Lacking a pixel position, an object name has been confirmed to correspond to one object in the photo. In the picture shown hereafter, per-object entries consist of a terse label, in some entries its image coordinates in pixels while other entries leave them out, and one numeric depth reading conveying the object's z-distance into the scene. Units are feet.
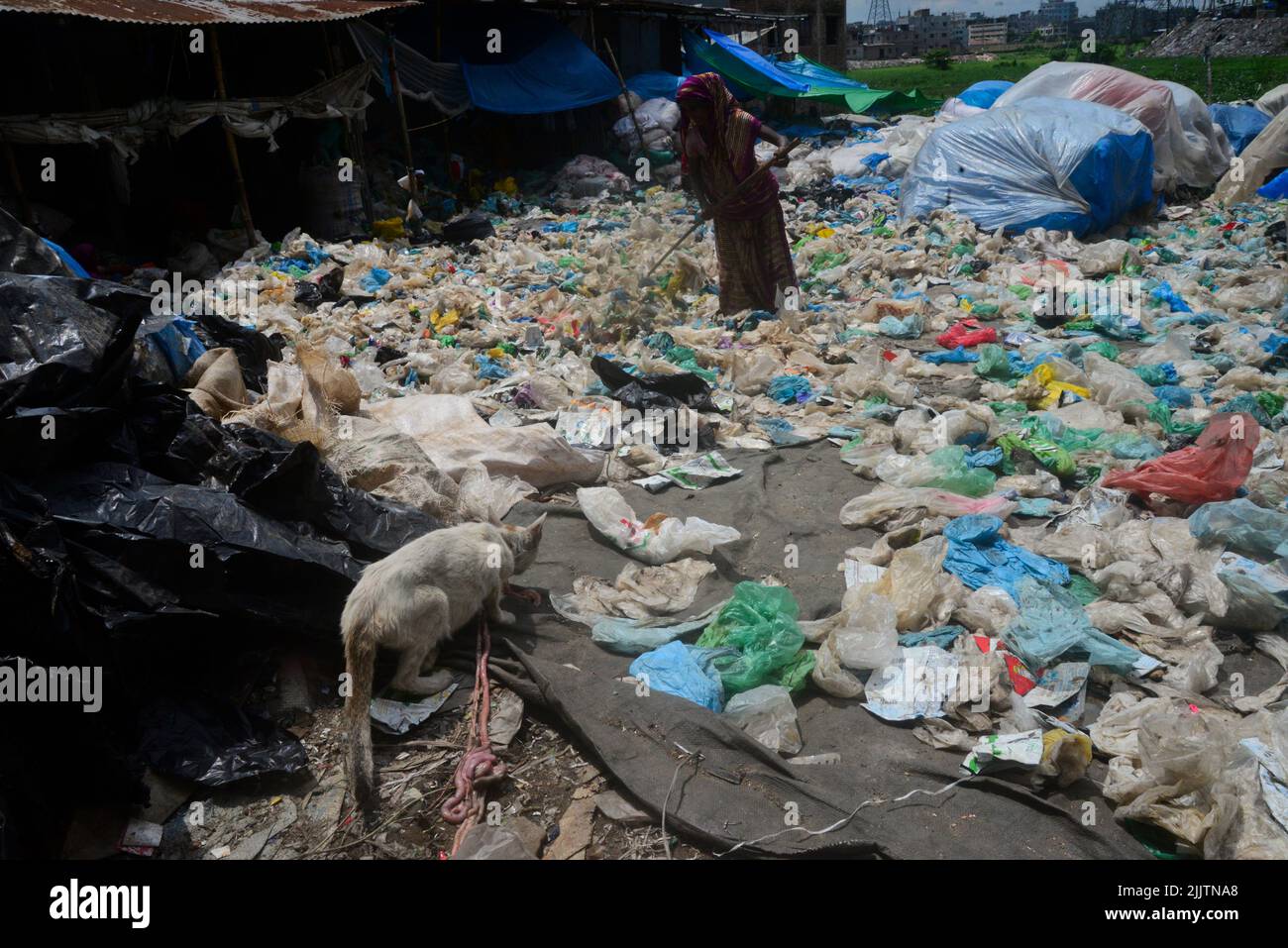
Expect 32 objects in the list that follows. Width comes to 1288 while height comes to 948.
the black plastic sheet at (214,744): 8.30
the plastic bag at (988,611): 10.53
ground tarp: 7.68
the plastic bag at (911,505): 13.12
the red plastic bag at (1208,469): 12.82
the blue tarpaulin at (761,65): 58.54
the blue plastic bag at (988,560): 11.52
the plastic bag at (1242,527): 11.45
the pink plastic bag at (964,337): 21.68
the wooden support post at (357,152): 35.66
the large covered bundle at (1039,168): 31.17
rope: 8.11
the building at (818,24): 88.22
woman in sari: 21.44
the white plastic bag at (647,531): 12.36
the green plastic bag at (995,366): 19.35
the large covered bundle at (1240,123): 43.34
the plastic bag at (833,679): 9.65
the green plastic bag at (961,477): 13.87
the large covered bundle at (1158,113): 37.29
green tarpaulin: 58.95
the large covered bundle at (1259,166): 36.78
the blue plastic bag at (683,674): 9.39
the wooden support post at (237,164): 30.25
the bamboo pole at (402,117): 37.40
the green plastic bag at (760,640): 9.74
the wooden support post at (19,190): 25.30
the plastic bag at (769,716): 8.98
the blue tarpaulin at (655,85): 54.70
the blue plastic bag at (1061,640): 9.95
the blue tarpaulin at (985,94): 48.60
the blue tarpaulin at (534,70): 45.03
